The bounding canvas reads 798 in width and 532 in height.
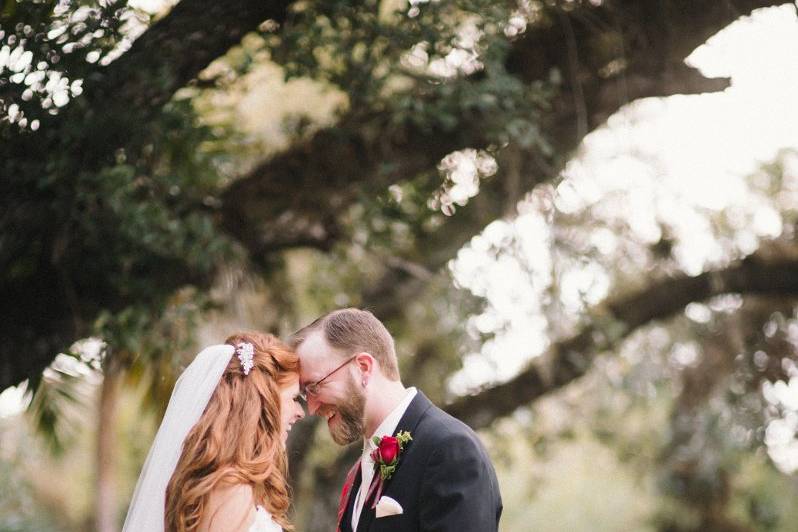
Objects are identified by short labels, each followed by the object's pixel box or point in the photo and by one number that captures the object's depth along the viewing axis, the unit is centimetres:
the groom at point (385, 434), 349
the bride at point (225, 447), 358
